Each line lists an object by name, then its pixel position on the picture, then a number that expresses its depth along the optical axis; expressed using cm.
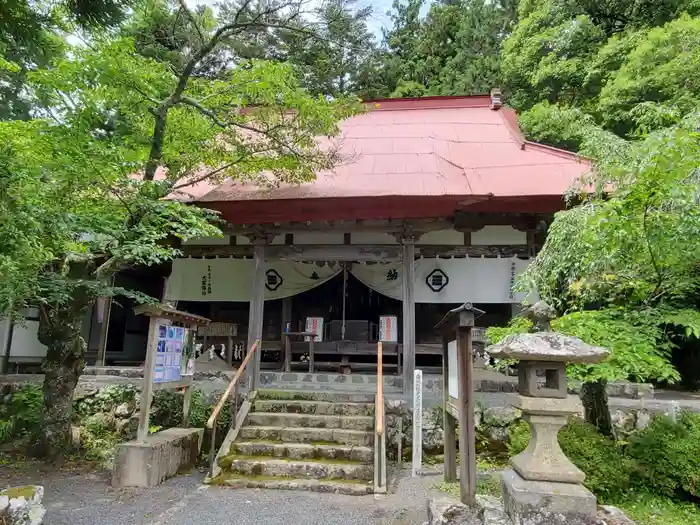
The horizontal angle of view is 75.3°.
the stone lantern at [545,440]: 315
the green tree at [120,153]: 469
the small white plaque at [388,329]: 894
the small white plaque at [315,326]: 921
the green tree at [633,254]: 339
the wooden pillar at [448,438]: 449
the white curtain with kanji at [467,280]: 795
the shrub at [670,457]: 436
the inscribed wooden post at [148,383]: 520
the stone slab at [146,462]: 491
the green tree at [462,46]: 1584
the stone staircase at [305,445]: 498
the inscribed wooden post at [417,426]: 537
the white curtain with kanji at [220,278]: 896
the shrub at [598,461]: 427
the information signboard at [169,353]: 550
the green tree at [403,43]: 1839
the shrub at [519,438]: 446
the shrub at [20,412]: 644
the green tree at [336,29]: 546
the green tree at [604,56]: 976
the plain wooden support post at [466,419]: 364
